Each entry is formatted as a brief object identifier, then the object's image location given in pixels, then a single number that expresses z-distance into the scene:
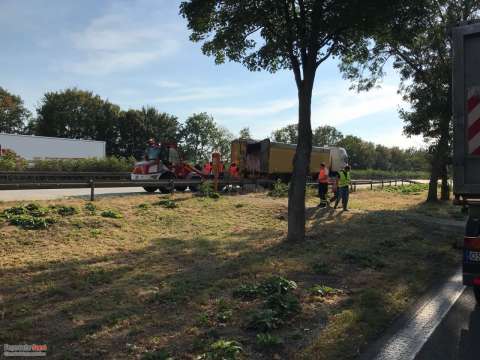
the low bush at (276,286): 5.88
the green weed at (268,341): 4.29
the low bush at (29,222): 8.94
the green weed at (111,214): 10.70
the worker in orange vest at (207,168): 24.48
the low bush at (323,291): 6.07
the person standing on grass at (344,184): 16.31
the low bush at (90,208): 10.85
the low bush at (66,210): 10.15
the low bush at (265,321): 4.72
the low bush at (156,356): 3.95
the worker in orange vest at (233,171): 26.30
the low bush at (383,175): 73.20
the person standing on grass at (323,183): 17.09
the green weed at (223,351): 3.94
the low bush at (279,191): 19.73
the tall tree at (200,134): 95.88
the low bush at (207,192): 16.65
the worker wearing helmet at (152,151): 21.02
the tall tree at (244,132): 101.75
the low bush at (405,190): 34.00
